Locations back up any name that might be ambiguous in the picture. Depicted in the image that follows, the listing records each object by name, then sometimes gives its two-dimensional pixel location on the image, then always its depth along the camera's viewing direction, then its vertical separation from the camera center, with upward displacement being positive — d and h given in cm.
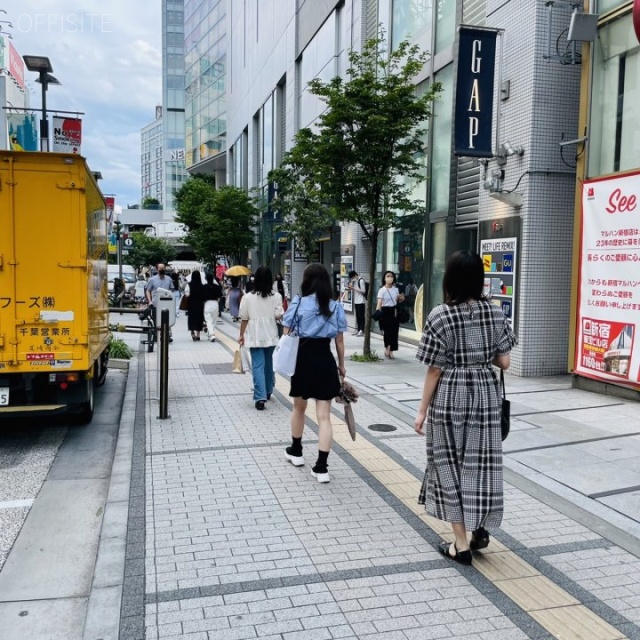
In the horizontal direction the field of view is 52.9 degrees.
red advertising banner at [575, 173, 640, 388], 803 -13
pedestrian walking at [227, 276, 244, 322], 1555 -73
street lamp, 1519 +466
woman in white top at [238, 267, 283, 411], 773 -66
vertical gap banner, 1009 +278
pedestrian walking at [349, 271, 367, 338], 1557 -78
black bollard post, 746 -119
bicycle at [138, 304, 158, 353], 1309 -130
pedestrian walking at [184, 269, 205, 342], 1552 -91
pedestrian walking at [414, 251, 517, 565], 361 -70
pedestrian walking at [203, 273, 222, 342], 1564 -89
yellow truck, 617 -17
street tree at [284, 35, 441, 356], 1083 +217
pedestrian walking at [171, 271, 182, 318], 2534 -71
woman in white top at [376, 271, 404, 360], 1230 -78
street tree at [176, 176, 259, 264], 3144 +203
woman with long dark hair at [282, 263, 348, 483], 522 -65
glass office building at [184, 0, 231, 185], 5303 +1569
